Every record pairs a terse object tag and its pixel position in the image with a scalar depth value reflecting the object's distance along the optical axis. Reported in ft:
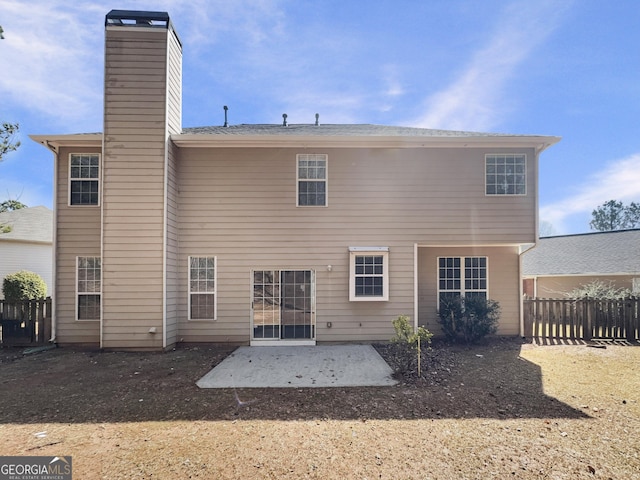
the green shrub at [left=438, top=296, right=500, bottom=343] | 26.05
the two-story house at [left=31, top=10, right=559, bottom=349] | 25.85
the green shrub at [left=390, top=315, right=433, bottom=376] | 18.52
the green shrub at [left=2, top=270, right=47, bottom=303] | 34.04
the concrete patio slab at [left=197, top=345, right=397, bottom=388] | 17.28
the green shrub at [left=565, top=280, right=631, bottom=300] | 30.48
